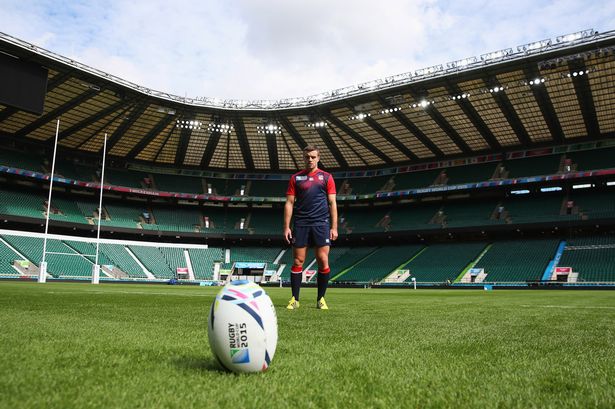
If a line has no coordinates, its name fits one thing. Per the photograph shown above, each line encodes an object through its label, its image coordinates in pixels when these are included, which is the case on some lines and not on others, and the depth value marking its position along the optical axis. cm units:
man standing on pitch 745
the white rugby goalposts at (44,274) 3139
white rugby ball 277
